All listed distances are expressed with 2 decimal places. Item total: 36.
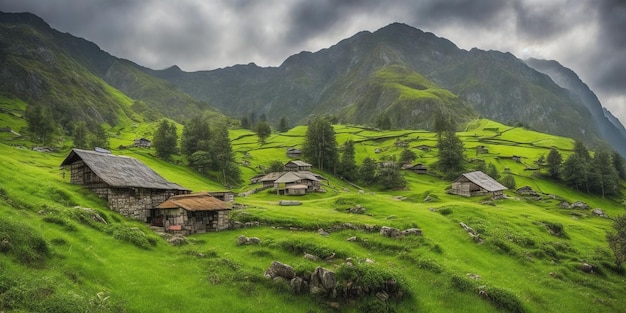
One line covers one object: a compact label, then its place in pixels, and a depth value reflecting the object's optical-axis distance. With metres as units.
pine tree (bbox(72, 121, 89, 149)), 116.88
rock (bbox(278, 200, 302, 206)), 67.88
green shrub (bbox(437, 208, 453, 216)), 60.47
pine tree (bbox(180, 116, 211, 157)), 118.62
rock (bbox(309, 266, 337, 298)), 28.80
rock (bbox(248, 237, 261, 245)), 38.25
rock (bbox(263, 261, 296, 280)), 29.33
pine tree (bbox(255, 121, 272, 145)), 173.75
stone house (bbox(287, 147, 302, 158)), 156.50
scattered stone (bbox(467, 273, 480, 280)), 35.62
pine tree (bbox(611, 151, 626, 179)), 151.14
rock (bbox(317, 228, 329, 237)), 43.62
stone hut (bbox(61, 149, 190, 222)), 43.72
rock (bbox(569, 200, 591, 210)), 93.28
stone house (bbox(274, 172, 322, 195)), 90.81
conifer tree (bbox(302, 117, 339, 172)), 132.25
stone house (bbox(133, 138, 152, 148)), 173.59
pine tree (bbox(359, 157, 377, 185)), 121.26
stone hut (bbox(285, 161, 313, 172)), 118.69
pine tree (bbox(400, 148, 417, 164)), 148.38
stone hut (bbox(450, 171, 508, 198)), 93.06
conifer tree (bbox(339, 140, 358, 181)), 128.50
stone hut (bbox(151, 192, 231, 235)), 42.69
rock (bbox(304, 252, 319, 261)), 34.76
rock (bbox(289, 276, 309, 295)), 28.58
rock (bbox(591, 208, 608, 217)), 88.06
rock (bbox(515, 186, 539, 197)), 107.25
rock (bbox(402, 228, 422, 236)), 44.66
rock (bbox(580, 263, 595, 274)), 44.34
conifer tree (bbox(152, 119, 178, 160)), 114.25
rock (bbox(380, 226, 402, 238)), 44.03
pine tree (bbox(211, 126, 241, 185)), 108.19
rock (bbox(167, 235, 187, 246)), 35.75
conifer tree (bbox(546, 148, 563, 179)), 135.12
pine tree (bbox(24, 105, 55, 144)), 124.19
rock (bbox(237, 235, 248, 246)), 38.04
